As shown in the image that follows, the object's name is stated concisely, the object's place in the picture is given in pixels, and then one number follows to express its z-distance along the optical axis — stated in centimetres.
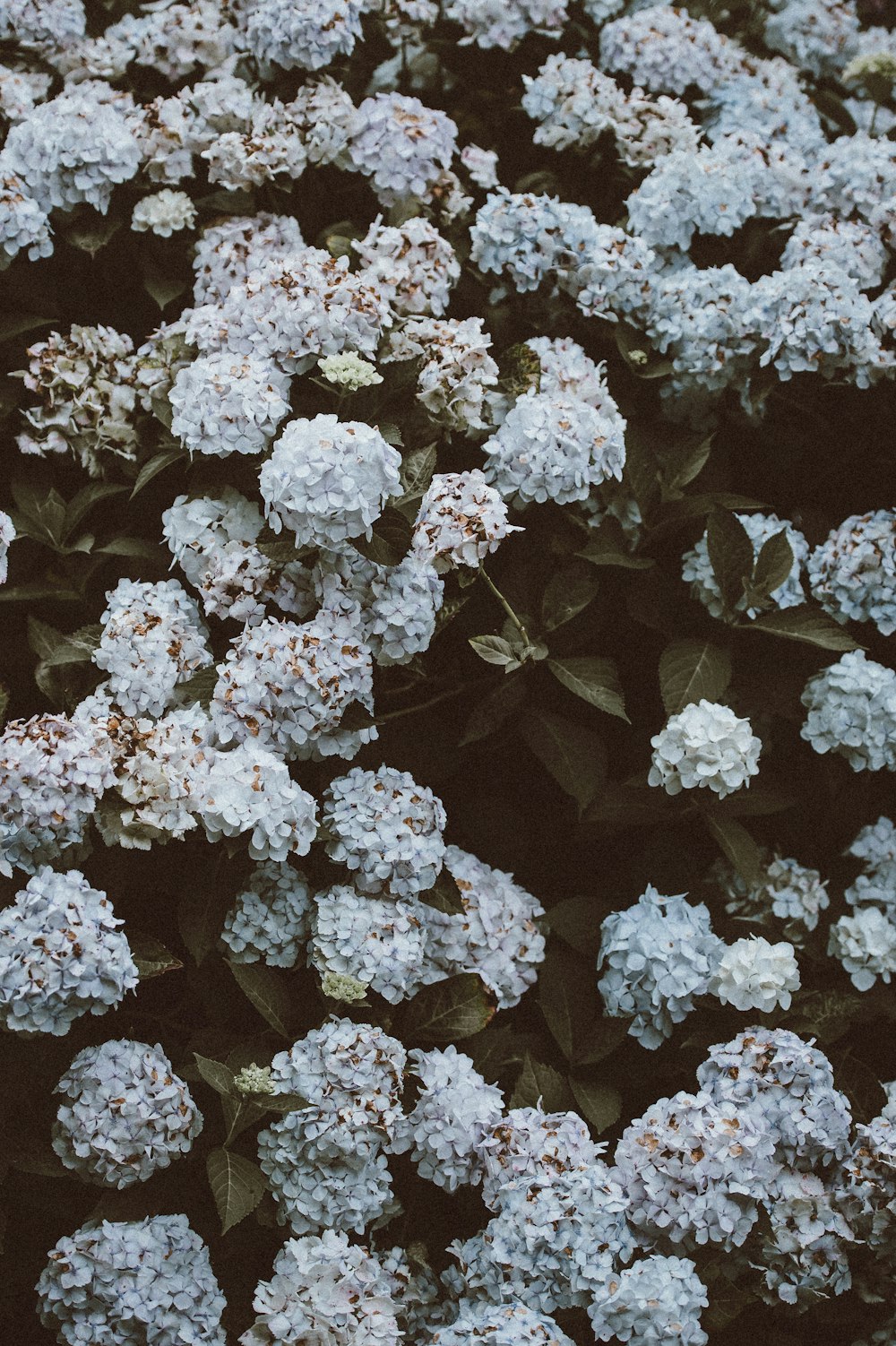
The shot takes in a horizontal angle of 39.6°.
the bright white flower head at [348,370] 229
